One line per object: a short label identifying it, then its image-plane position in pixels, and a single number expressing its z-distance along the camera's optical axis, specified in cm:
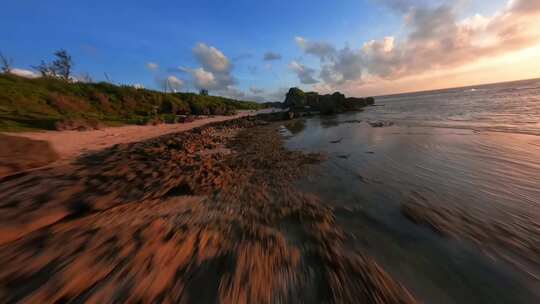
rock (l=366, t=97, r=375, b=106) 6589
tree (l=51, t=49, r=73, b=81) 4449
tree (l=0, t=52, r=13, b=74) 3478
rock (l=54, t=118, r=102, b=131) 1492
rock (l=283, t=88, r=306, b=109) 6262
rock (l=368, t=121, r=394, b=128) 1817
